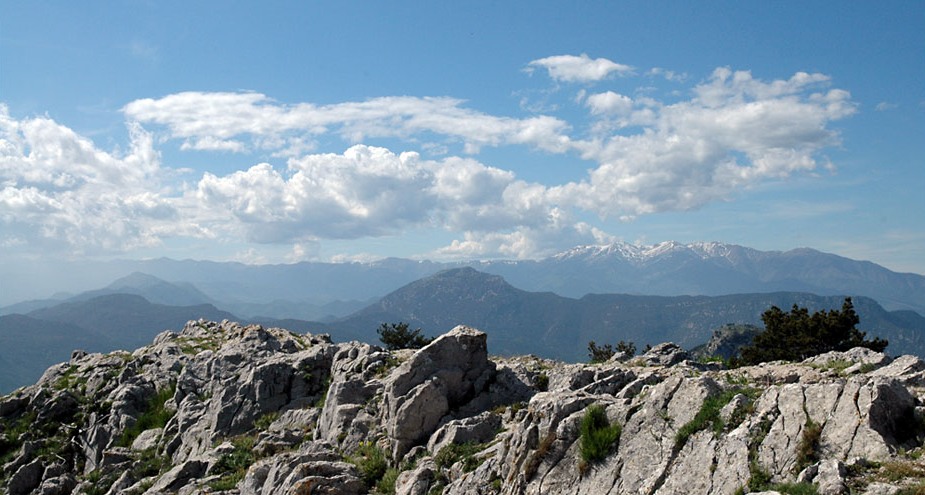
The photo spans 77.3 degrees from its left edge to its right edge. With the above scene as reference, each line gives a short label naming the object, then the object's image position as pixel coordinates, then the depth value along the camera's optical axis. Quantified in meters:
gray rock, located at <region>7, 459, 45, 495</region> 30.36
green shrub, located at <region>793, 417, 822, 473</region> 12.93
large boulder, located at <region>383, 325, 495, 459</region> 22.77
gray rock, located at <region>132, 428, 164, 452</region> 31.86
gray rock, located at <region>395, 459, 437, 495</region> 19.19
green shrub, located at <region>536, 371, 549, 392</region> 26.70
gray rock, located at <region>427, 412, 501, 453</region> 21.28
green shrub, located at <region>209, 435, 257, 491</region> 23.23
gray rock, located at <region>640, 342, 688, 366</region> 32.75
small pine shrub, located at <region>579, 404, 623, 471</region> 16.34
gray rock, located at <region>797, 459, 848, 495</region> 11.69
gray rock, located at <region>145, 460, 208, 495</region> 24.55
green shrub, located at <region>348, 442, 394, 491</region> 20.92
